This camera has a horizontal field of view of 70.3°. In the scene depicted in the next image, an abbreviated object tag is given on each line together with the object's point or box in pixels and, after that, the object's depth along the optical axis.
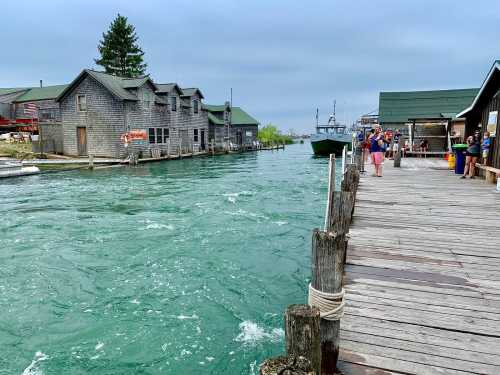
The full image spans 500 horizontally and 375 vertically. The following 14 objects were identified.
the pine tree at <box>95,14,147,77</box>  60.69
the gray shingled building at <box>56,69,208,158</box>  34.66
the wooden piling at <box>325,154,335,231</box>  7.89
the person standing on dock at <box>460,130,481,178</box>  13.15
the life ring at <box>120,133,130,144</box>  34.75
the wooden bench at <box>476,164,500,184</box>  11.66
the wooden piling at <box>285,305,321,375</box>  2.53
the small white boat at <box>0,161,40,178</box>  24.23
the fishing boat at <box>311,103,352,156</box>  47.47
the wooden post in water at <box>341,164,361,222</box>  7.68
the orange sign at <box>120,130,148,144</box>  34.81
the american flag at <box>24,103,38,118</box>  42.59
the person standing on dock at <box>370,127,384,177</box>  13.89
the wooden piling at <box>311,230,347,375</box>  2.90
